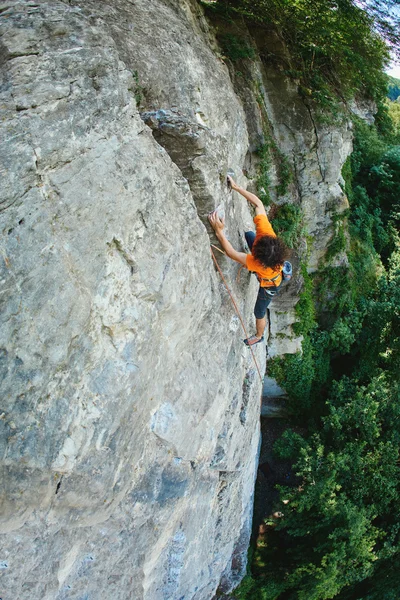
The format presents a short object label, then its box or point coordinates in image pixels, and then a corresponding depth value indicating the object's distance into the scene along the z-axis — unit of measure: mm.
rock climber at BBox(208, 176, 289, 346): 5949
